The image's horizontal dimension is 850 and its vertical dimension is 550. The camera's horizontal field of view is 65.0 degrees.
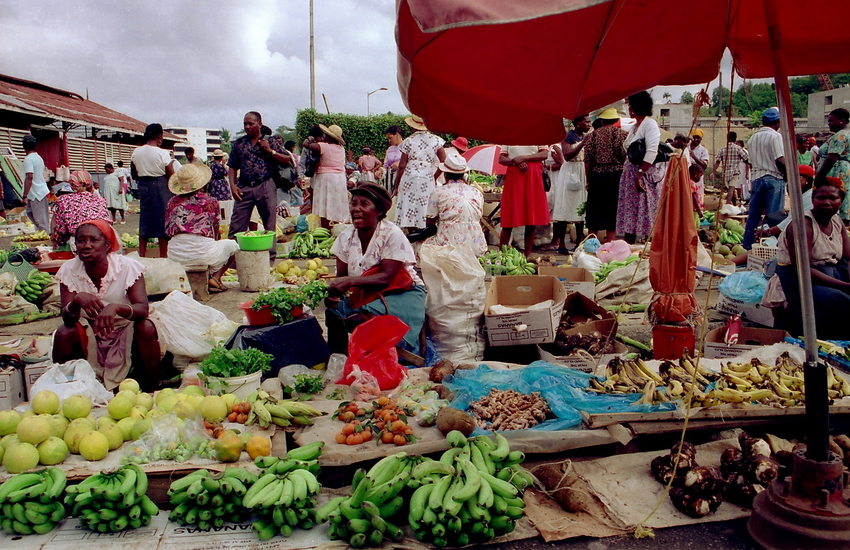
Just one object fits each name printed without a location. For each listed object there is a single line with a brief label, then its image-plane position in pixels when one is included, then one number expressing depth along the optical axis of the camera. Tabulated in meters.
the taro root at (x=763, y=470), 3.20
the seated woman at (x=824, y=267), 5.05
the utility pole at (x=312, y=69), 25.19
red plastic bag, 4.58
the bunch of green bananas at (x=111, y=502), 2.94
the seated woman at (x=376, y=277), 4.98
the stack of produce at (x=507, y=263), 8.34
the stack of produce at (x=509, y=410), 3.89
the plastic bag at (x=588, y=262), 7.60
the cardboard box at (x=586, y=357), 4.72
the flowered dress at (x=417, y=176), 8.80
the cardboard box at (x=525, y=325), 5.12
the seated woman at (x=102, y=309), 4.38
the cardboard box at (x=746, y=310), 5.76
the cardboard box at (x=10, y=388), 4.19
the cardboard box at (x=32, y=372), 4.37
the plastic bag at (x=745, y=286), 5.93
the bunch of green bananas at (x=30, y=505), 2.92
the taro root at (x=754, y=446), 3.37
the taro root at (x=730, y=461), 3.36
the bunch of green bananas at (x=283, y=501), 2.93
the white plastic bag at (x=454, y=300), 5.33
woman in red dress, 9.13
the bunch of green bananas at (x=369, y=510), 2.86
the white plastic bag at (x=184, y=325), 4.99
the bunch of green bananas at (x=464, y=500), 2.83
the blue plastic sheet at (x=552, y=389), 3.87
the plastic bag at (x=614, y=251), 7.89
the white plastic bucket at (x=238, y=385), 4.19
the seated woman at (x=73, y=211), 4.93
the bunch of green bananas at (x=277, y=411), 3.79
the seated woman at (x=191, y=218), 7.04
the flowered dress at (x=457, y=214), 6.80
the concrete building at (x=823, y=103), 36.94
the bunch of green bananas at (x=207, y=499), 2.98
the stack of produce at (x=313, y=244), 10.59
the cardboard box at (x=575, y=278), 6.32
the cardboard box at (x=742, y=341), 4.72
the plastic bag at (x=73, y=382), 4.03
